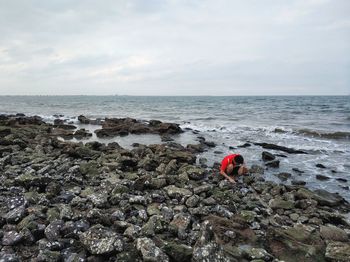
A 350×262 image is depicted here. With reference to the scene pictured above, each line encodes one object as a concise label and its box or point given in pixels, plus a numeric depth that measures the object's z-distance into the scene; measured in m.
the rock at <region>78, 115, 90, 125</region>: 31.33
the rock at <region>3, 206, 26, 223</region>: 5.74
